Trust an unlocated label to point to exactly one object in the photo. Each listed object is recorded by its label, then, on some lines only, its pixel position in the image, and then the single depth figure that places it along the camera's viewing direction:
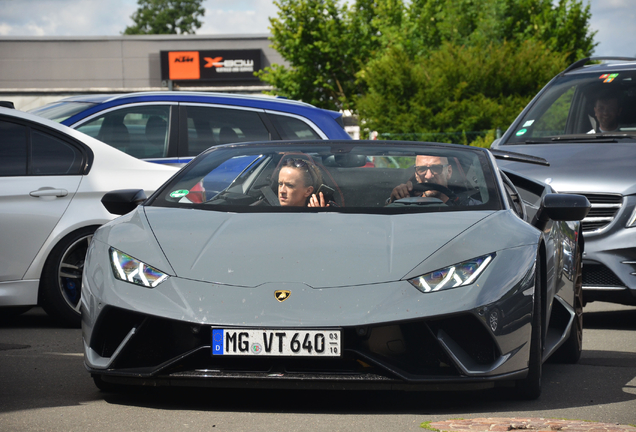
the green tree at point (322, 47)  60.86
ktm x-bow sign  97.20
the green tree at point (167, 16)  174.09
